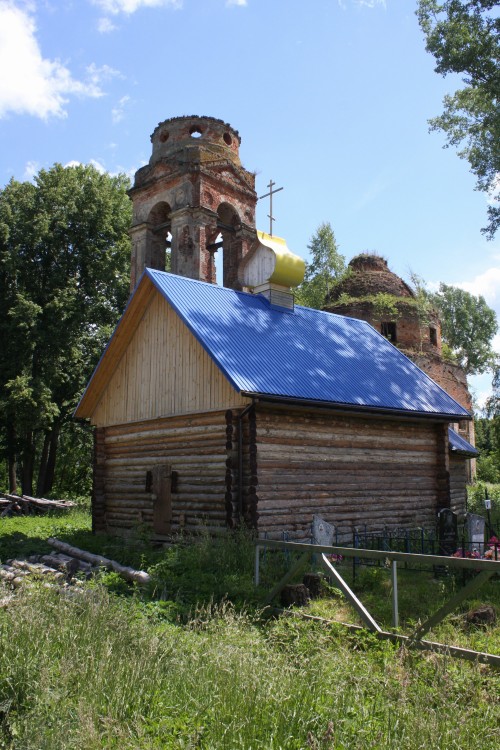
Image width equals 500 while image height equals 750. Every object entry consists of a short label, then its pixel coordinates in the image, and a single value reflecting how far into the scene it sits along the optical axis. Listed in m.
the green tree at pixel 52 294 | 28.27
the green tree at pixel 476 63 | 18.56
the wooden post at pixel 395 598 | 7.36
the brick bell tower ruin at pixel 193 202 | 23.16
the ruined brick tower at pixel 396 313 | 31.53
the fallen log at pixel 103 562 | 10.46
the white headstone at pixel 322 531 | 13.59
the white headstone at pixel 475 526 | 13.71
